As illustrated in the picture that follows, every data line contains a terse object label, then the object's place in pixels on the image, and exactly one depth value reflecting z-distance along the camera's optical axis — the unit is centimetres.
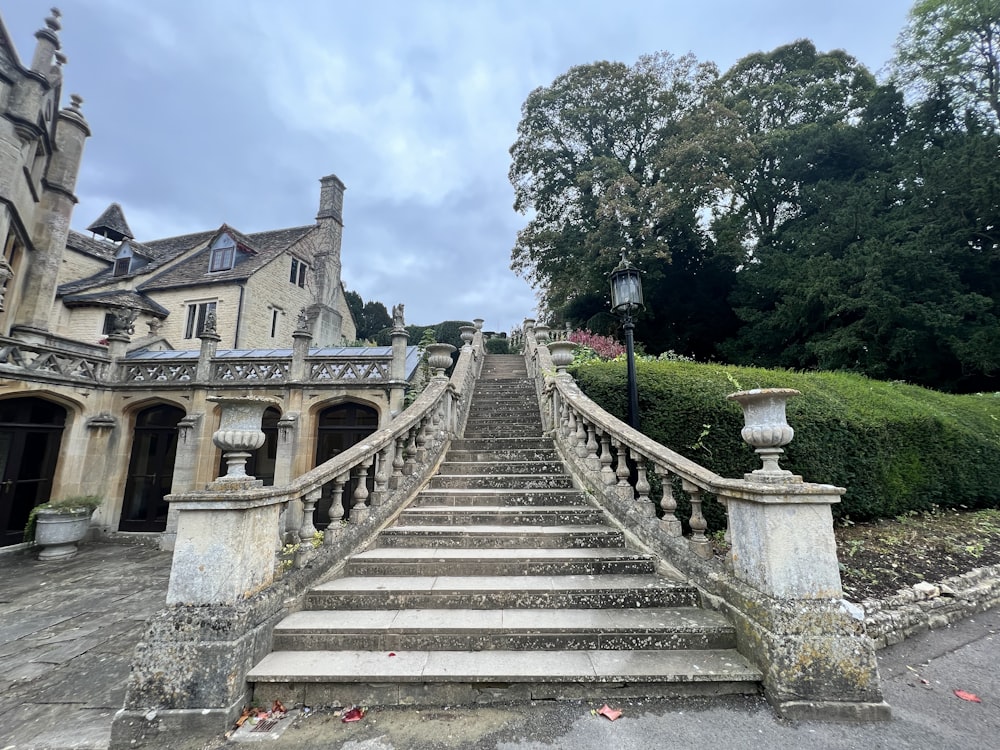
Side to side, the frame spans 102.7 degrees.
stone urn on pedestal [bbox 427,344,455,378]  734
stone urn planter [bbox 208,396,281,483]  306
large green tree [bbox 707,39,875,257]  1627
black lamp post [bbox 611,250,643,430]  658
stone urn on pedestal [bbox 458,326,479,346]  1131
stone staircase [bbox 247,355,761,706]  275
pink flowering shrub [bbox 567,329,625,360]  1161
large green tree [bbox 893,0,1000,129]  1389
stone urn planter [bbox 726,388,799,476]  297
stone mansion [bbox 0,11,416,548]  1027
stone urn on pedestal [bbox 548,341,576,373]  728
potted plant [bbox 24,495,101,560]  934
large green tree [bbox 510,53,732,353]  1638
